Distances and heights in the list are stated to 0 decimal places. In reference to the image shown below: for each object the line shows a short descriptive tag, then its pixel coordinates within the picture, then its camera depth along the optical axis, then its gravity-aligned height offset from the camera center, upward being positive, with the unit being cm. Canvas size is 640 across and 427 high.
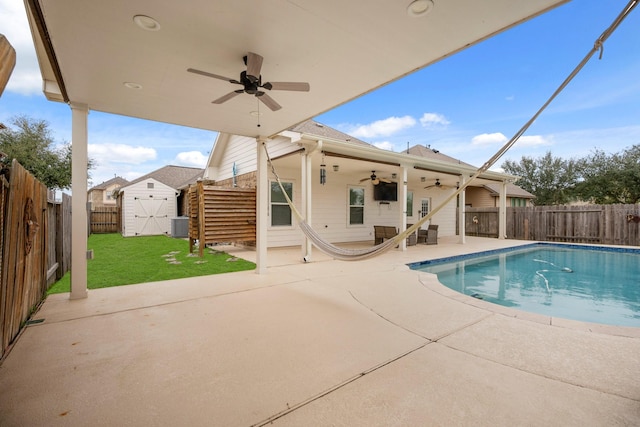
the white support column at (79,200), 352 +13
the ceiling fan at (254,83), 251 +125
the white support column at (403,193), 833 +57
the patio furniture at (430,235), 963 -81
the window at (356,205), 1016 +24
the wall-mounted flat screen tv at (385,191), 1051 +78
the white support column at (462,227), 992 -55
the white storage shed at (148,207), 1248 +17
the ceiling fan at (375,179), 889 +108
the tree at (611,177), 1741 +236
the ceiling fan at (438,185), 1082 +109
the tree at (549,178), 2317 +300
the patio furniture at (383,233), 866 -65
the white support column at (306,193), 630 +41
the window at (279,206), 840 +16
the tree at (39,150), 1314 +292
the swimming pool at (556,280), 419 -140
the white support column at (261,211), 502 +0
